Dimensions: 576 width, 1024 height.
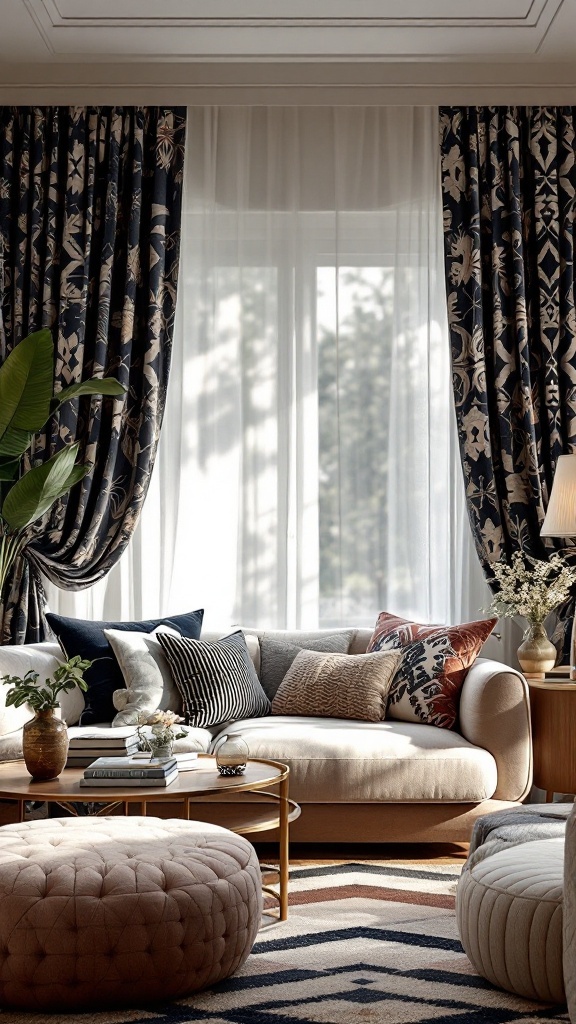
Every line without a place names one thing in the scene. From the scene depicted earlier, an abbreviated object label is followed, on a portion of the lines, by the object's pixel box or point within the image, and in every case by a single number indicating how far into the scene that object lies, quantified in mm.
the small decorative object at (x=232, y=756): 2881
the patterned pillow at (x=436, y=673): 3900
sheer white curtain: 4734
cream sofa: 3525
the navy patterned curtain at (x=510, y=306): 4617
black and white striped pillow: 3883
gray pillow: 4262
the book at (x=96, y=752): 3002
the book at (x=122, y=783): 2742
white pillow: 3826
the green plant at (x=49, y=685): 2885
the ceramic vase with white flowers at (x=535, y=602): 4160
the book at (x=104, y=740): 3020
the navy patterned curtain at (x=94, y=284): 4598
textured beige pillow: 3957
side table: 3844
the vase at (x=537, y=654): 4152
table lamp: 4012
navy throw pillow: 3965
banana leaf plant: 4148
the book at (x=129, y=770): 2771
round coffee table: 2664
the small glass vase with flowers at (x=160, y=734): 2975
